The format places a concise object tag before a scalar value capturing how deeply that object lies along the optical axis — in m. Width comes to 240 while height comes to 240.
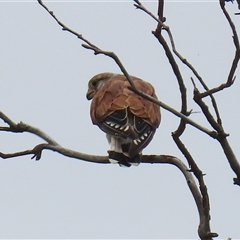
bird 10.91
